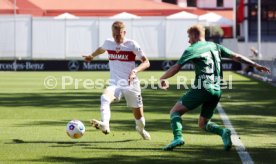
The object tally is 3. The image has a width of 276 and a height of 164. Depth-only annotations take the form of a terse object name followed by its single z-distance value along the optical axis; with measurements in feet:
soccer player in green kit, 41.78
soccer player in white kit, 47.67
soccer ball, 46.39
